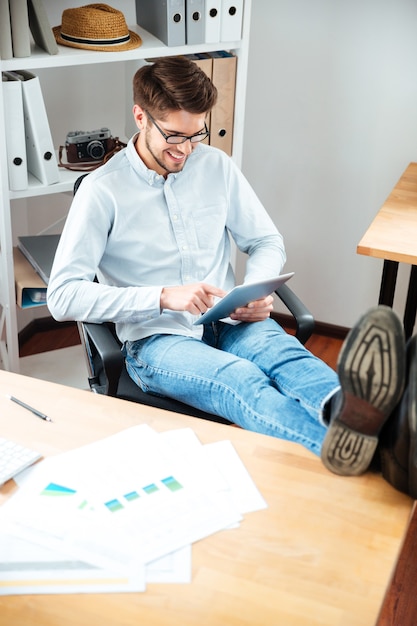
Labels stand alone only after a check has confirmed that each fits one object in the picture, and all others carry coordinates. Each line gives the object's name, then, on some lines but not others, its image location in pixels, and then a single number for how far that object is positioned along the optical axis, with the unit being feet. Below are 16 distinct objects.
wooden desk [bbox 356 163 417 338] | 7.32
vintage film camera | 8.36
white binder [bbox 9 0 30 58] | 7.12
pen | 4.88
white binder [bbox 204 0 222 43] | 8.10
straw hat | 7.68
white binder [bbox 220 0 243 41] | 8.22
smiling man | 5.94
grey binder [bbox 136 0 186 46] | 7.91
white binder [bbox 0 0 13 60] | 7.06
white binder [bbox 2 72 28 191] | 7.39
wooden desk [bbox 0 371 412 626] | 3.67
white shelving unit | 7.48
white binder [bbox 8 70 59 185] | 7.53
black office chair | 6.04
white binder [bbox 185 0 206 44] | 7.98
